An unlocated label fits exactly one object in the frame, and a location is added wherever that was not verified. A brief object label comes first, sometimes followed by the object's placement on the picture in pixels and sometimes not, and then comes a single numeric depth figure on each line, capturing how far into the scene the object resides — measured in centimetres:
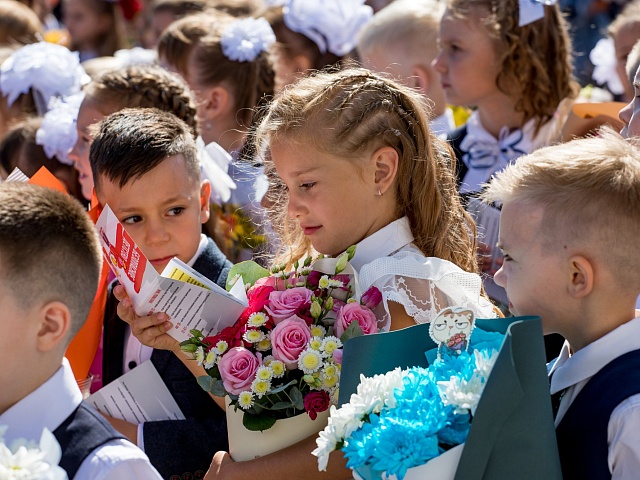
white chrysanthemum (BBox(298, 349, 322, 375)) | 216
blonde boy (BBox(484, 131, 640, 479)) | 193
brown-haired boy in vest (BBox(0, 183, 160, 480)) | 190
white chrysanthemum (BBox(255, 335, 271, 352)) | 226
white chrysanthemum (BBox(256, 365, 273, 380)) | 218
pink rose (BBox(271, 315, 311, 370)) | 219
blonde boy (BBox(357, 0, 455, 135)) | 494
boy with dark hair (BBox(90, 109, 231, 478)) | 272
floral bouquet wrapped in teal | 169
